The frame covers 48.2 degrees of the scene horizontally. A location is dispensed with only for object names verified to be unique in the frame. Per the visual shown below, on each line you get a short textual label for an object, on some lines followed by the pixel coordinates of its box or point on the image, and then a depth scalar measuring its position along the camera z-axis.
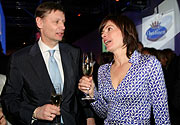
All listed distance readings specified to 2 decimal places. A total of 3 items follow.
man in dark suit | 1.64
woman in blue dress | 1.61
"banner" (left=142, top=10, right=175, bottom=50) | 5.23
